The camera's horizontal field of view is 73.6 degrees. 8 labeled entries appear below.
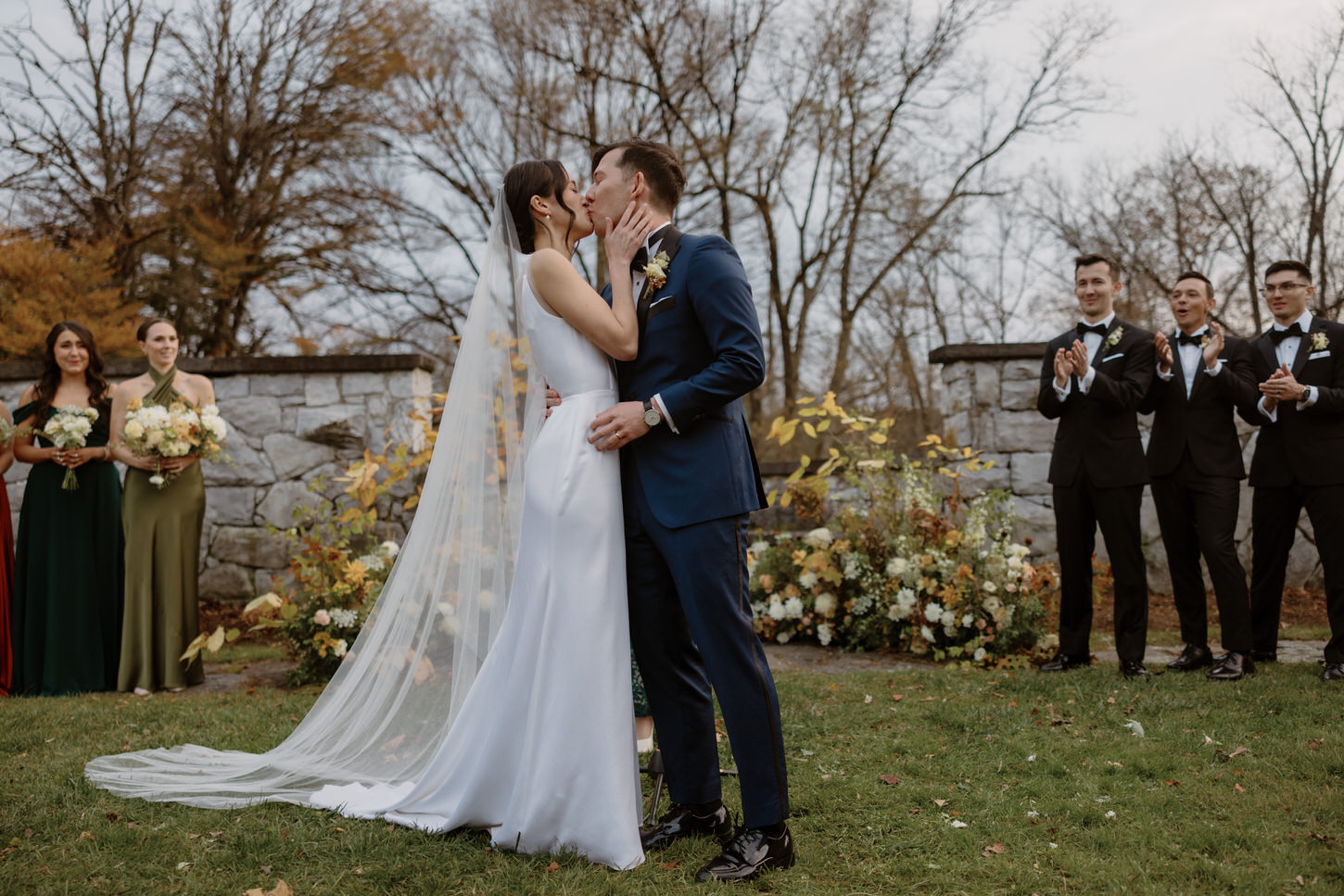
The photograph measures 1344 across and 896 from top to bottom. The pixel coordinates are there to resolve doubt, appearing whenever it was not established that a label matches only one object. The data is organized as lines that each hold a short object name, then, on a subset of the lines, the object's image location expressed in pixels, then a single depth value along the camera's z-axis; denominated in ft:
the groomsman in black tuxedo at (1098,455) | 15.61
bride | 8.66
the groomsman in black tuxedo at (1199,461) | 15.78
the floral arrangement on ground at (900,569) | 17.85
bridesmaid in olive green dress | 17.33
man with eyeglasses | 15.46
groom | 8.36
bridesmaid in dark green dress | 17.56
